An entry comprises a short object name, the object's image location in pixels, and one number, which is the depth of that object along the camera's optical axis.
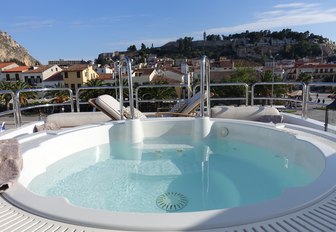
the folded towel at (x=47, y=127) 3.86
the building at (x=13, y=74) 47.28
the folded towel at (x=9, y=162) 1.80
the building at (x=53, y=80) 41.72
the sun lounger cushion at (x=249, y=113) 4.05
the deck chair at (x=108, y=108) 4.17
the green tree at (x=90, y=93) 18.23
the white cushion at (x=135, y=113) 4.09
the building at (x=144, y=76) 33.00
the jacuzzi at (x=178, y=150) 1.31
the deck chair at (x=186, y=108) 4.41
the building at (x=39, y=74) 43.74
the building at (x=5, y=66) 49.02
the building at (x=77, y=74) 36.14
